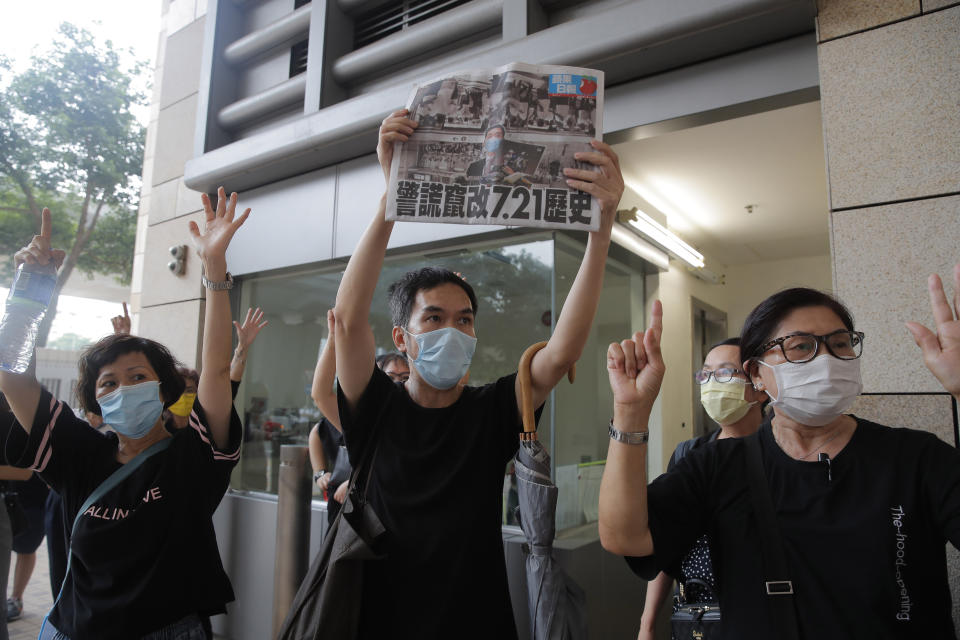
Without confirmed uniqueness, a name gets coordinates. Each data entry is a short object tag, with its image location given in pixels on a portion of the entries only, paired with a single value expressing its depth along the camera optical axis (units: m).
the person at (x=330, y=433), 2.78
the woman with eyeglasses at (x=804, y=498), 1.37
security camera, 5.65
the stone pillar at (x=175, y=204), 5.61
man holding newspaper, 1.82
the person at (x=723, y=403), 2.66
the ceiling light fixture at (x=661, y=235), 4.83
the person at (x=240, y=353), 2.60
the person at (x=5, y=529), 3.17
